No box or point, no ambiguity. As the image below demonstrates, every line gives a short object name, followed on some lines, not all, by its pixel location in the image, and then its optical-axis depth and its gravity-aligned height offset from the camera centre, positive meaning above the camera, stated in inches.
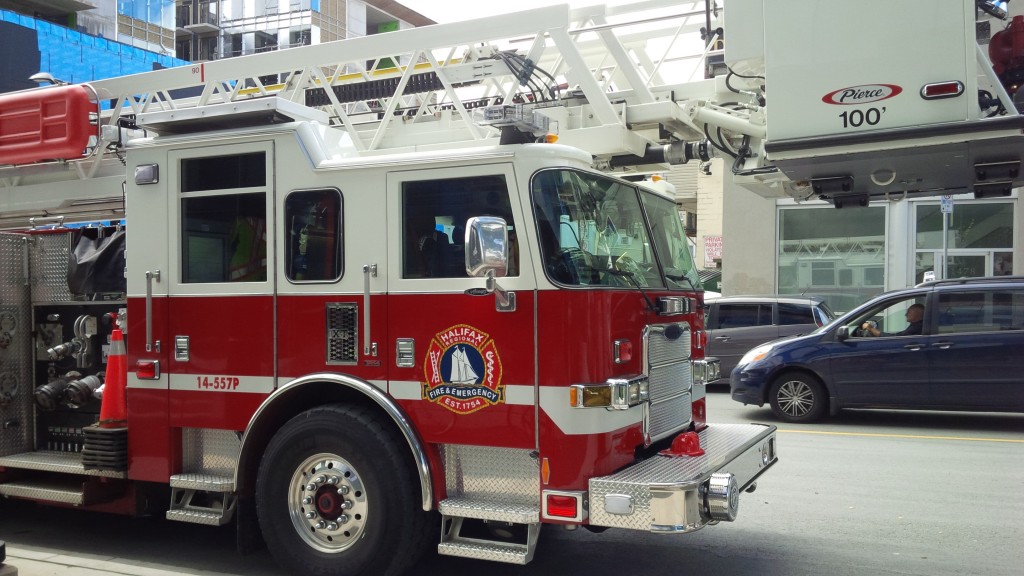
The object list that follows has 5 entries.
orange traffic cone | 236.1 -30.2
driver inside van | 435.8 -22.1
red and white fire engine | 190.2 -6.1
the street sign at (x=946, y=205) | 587.6 +44.0
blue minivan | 420.8 -39.6
